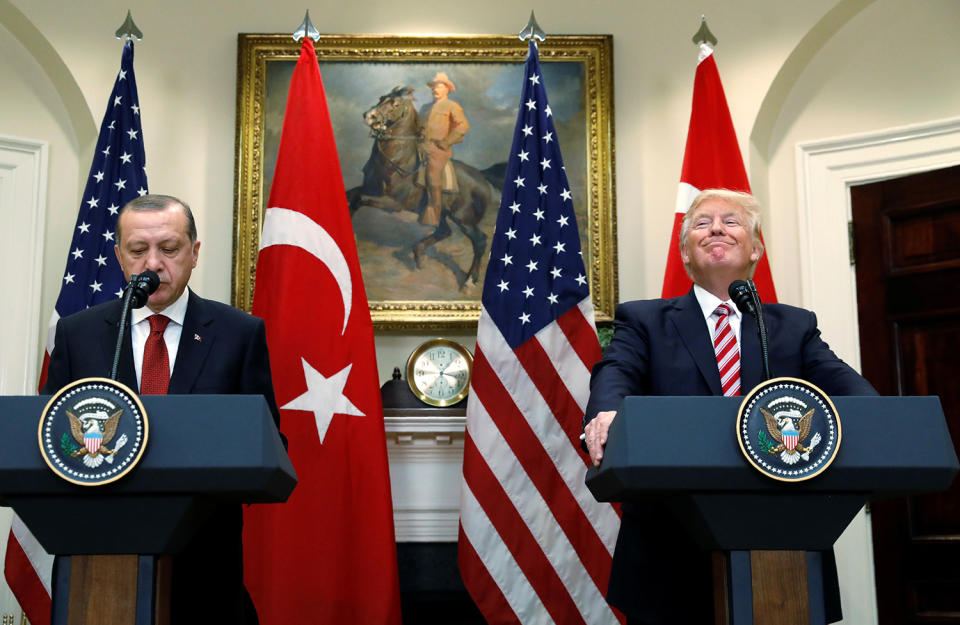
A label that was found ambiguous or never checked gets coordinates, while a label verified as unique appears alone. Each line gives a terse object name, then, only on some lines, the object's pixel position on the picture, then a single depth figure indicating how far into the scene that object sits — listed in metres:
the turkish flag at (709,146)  4.40
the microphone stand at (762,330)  1.95
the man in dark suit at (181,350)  2.26
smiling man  2.25
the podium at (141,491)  1.78
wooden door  4.23
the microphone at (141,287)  2.12
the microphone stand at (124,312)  1.91
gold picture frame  4.72
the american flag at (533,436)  3.86
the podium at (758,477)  1.81
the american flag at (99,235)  3.87
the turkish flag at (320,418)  3.71
